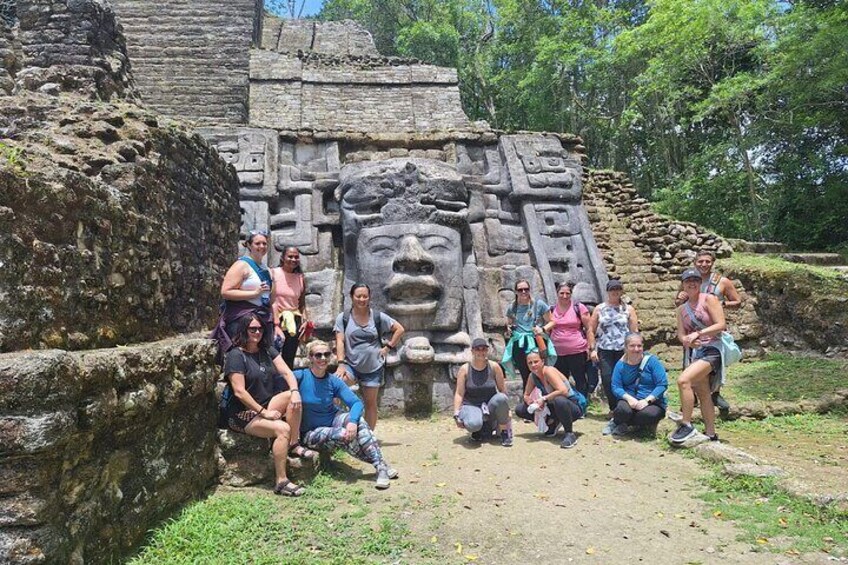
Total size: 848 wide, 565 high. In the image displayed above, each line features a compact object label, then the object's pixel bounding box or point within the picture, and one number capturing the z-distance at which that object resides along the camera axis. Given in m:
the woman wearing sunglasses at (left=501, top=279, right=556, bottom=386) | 6.05
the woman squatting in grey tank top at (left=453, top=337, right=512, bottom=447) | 5.36
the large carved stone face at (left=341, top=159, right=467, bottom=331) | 6.93
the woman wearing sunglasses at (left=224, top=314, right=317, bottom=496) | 3.96
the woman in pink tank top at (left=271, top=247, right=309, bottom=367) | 4.95
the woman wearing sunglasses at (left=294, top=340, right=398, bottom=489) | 4.36
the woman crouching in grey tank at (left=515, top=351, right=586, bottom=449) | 5.46
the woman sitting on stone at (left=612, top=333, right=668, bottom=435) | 5.45
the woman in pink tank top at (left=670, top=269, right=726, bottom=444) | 5.04
